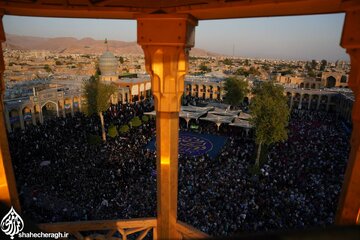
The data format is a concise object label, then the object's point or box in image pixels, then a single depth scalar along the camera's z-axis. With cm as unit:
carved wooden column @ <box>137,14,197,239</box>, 294
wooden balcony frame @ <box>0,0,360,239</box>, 224
